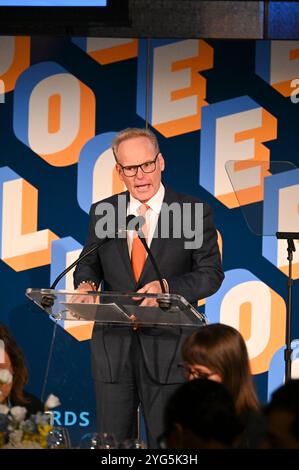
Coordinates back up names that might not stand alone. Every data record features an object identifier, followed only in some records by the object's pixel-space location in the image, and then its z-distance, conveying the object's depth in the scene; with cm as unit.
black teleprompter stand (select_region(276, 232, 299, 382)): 1003
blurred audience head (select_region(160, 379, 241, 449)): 513
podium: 754
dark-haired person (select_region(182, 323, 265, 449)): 656
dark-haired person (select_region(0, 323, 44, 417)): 722
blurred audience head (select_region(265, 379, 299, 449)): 501
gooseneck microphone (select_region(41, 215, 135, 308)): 771
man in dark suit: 805
